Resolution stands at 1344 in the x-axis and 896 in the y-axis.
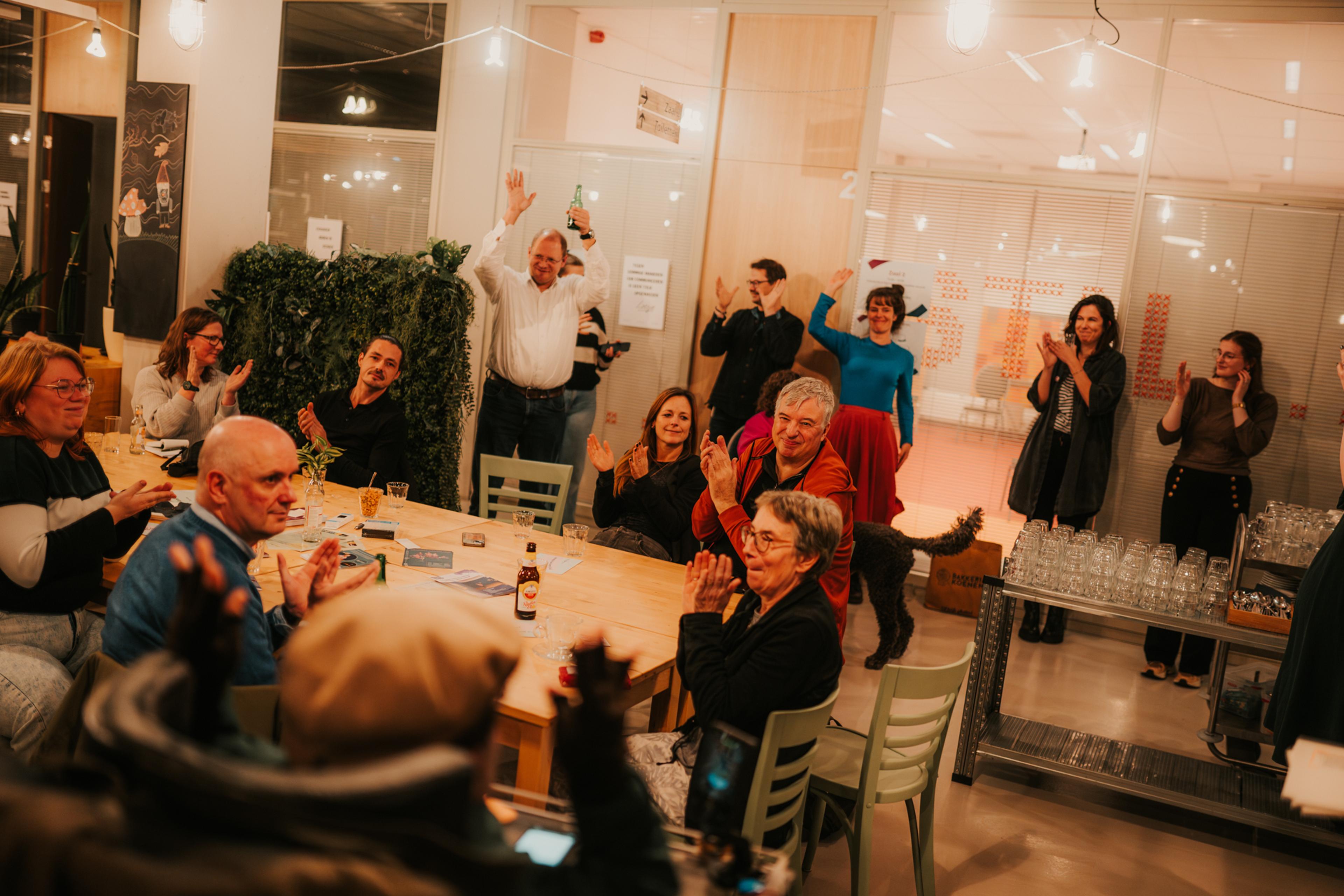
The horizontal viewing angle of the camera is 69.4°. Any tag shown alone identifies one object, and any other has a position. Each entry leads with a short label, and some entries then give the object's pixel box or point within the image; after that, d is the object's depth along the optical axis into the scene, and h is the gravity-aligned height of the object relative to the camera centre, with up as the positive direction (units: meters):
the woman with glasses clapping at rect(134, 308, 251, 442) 4.50 -0.54
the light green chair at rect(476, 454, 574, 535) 4.44 -0.79
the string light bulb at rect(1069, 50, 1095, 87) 4.65 +1.41
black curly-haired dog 4.58 -1.04
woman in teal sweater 5.62 -0.32
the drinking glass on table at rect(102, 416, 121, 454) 4.30 -0.79
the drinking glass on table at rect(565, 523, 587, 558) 3.59 -0.84
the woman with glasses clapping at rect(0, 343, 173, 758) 2.52 -0.71
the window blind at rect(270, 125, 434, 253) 7.16 +0.75
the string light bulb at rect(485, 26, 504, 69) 6.08 +1.57
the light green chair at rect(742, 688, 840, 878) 2.16 -0.98
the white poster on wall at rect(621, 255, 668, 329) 6.64 +0.19
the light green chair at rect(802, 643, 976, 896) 2.47 -1.21
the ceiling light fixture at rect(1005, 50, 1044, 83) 5.85 +1.75
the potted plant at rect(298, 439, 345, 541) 3.38 -0.70
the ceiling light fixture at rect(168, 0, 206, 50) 5.20 +1.30
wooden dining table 2.32 -0.91
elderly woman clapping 2.34 -0.76
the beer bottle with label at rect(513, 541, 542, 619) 2.83 -0.82
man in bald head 1.95 -0.59
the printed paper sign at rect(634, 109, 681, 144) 6.39 +1.27
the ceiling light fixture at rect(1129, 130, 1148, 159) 5.62 +1.32
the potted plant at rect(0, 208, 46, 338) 5.88 -0.34
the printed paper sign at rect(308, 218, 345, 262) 7.34 +0.35
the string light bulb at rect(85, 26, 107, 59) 5.66 +1.24
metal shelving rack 3.50 -1.51
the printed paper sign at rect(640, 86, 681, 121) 6.38 +1.41
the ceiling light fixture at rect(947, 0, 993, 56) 4.09 +1.39
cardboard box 5.92 -1.36
